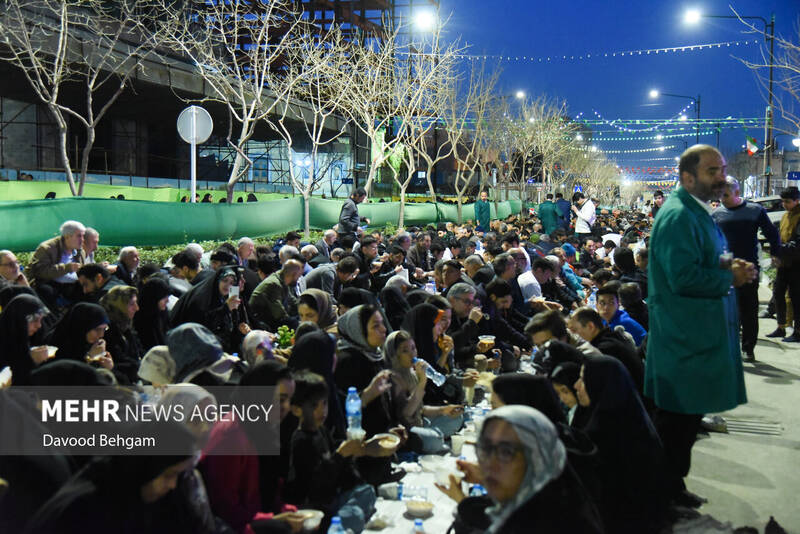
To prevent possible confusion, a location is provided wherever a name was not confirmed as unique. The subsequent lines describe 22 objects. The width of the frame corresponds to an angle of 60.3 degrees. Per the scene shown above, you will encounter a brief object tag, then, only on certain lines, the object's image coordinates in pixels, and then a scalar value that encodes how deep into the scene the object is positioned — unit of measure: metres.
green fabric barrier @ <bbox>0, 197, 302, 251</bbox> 7.65
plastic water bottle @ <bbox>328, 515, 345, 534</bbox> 3.37
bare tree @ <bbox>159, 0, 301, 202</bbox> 13.59
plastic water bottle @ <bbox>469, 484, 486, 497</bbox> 3.63
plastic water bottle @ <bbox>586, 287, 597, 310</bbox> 7.97
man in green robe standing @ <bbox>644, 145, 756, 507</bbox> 3.46
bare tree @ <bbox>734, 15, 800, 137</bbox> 11.11
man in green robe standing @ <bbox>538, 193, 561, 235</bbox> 15.62
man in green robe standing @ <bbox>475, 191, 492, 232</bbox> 20.30
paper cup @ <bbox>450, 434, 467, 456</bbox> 4.90
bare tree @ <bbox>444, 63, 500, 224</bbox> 27.11
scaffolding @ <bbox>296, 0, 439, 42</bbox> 40.72
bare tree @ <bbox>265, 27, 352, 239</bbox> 16.47
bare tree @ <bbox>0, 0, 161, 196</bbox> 11.56
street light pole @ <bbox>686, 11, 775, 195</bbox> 15.64
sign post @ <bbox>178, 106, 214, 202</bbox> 10.60
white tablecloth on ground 3.70
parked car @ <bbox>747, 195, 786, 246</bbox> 19.92
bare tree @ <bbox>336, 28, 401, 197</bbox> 19.17
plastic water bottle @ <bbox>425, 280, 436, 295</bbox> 9.53
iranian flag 23.05
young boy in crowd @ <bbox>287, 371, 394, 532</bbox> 3.37
